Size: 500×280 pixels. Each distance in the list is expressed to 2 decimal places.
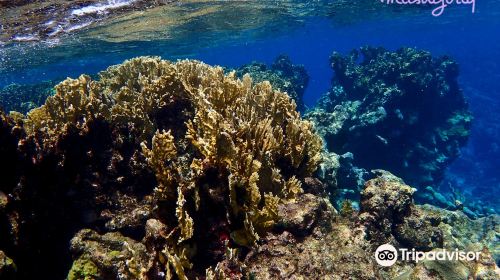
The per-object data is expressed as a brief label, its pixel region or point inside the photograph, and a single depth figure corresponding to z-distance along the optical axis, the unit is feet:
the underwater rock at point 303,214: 15.47
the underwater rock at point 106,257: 13.38
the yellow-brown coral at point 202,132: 14.56
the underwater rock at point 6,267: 13.32
